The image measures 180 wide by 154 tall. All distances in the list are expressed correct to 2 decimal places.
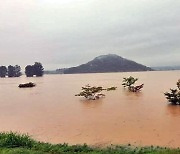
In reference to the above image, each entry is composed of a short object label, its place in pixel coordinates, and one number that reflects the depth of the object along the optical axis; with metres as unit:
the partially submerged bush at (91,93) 15.33
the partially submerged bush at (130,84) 19.25
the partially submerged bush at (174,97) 11.57
